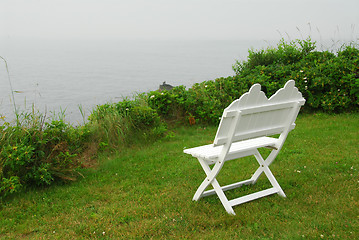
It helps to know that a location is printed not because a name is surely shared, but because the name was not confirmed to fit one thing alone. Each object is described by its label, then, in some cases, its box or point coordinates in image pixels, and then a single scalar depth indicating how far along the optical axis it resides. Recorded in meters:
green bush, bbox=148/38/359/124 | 8.12
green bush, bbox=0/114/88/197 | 4.59
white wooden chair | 3.63
